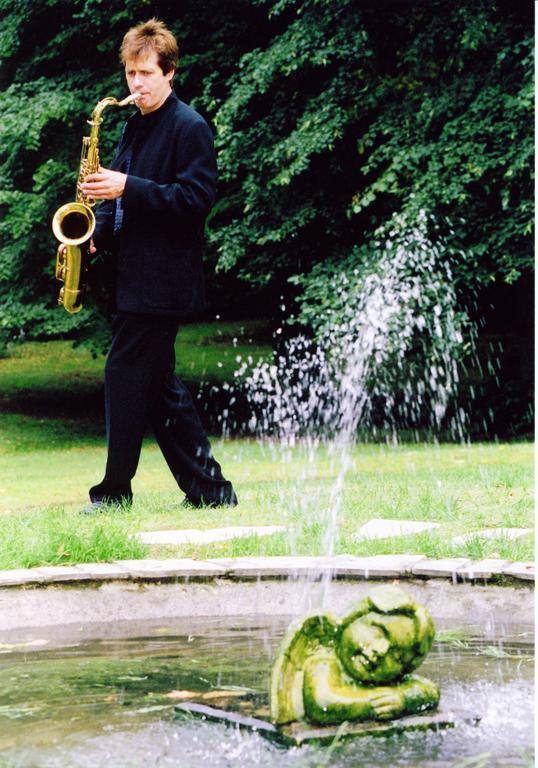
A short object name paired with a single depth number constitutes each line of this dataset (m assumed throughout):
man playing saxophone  5.99
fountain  3.01
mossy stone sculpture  3.13
